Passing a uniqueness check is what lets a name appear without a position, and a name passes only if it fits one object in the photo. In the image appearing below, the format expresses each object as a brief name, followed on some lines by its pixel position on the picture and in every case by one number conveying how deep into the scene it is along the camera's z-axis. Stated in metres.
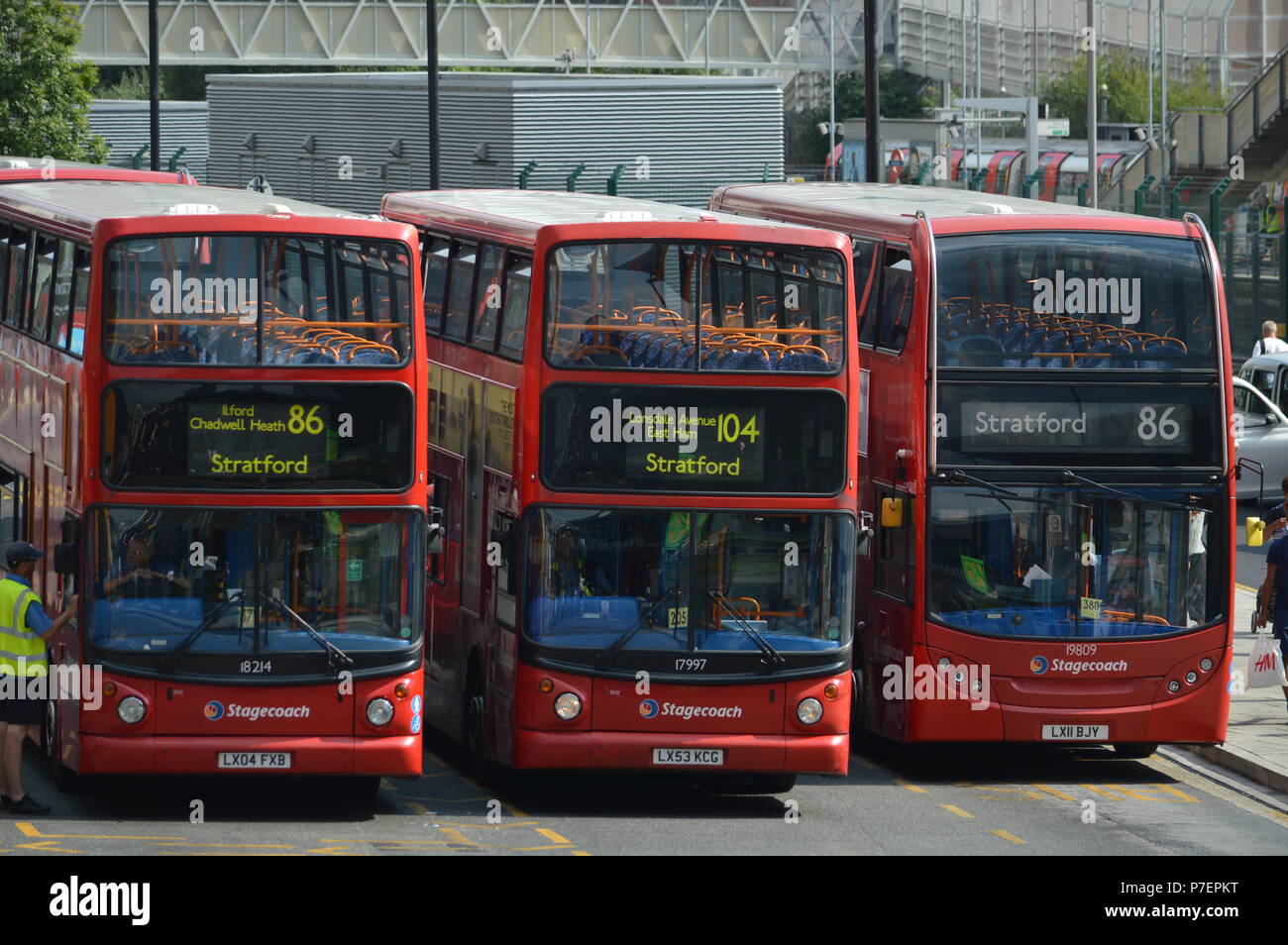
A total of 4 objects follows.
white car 31.64
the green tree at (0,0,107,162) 40.47
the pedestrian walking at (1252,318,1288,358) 33.84
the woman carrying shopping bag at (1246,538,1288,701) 19.47
